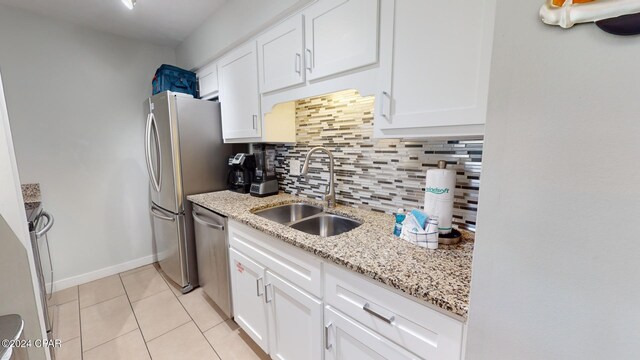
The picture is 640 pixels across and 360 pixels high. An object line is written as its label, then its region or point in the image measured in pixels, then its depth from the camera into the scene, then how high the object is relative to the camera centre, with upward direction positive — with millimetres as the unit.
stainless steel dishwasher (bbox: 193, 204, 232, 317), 1669 -778
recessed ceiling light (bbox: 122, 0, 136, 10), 1319 +804
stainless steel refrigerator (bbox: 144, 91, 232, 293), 1944 -108
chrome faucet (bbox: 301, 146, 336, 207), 1543 -267
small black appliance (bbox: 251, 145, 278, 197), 1951 -189
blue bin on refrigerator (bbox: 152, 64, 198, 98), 2236 +660
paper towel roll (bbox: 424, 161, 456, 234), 996 -183
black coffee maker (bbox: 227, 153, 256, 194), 2049 -181
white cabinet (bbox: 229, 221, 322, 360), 1071 -758
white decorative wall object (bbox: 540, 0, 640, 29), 351 +213
